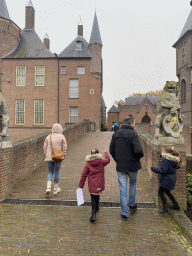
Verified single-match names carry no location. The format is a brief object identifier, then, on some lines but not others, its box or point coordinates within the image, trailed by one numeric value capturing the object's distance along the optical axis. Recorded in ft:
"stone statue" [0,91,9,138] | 18.02
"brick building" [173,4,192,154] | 92.54
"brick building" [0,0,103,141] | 92.63
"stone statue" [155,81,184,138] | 16.26
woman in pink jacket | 17.75
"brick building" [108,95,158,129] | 168.25
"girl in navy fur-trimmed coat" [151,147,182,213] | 14.32
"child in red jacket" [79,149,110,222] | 13.75
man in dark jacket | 13.70
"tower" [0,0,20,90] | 91.04
